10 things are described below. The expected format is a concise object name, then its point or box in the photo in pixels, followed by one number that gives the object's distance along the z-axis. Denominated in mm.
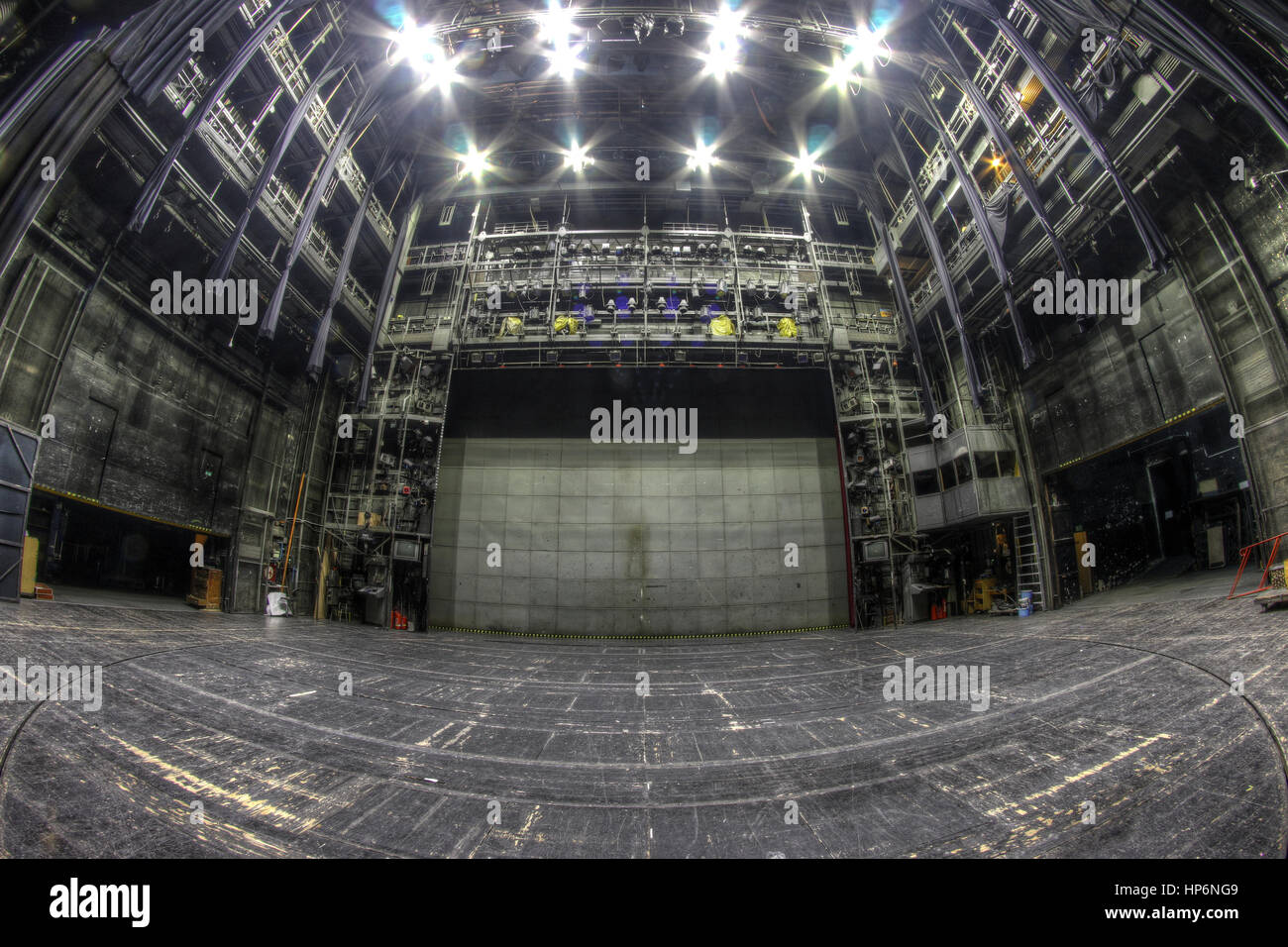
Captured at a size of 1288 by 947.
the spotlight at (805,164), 16344
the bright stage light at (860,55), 13242
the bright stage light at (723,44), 13258
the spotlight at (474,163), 16016
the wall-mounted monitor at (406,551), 12625
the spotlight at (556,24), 12984
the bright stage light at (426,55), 13033
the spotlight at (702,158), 16266
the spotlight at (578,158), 16312
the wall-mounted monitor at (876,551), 13008
